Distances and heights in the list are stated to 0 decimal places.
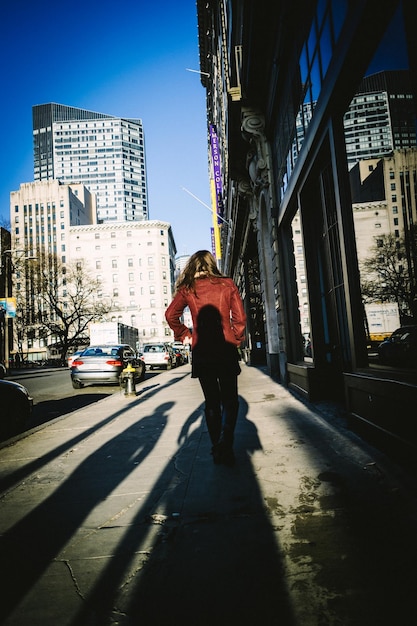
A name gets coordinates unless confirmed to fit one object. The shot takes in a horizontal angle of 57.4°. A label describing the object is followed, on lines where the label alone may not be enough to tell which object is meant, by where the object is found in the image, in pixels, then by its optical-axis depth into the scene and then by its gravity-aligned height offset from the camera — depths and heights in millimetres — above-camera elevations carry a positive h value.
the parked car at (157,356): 24672 -560
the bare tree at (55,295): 47844 +7556
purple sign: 26797 +12138
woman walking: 3254 +59
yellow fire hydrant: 9008 -764
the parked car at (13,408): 5938 -858
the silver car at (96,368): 13594 -630
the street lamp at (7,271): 29448 +7741
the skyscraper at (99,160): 163125 +82345
